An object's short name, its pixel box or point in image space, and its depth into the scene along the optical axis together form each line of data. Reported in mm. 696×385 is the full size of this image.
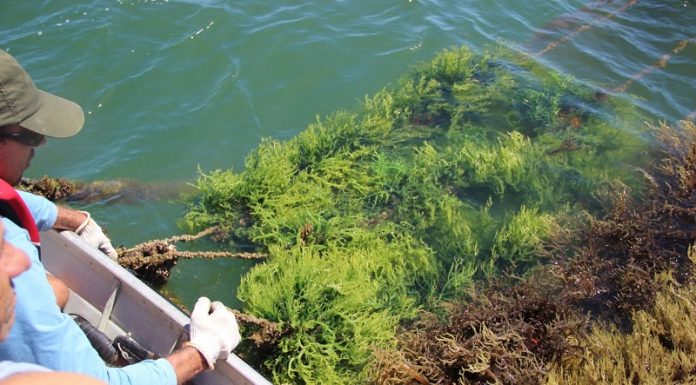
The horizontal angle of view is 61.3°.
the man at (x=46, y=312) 2357
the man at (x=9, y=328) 1626
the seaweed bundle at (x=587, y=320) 3855
